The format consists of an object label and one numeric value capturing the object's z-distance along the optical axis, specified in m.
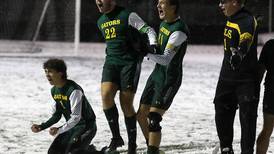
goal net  38.62
